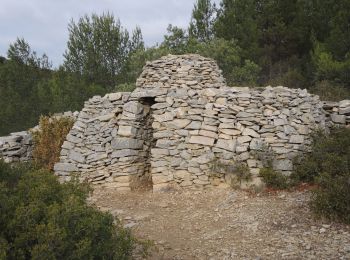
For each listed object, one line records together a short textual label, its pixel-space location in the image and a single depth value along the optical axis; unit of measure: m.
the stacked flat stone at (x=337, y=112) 8.66
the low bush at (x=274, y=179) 7.23
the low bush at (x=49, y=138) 9.28
